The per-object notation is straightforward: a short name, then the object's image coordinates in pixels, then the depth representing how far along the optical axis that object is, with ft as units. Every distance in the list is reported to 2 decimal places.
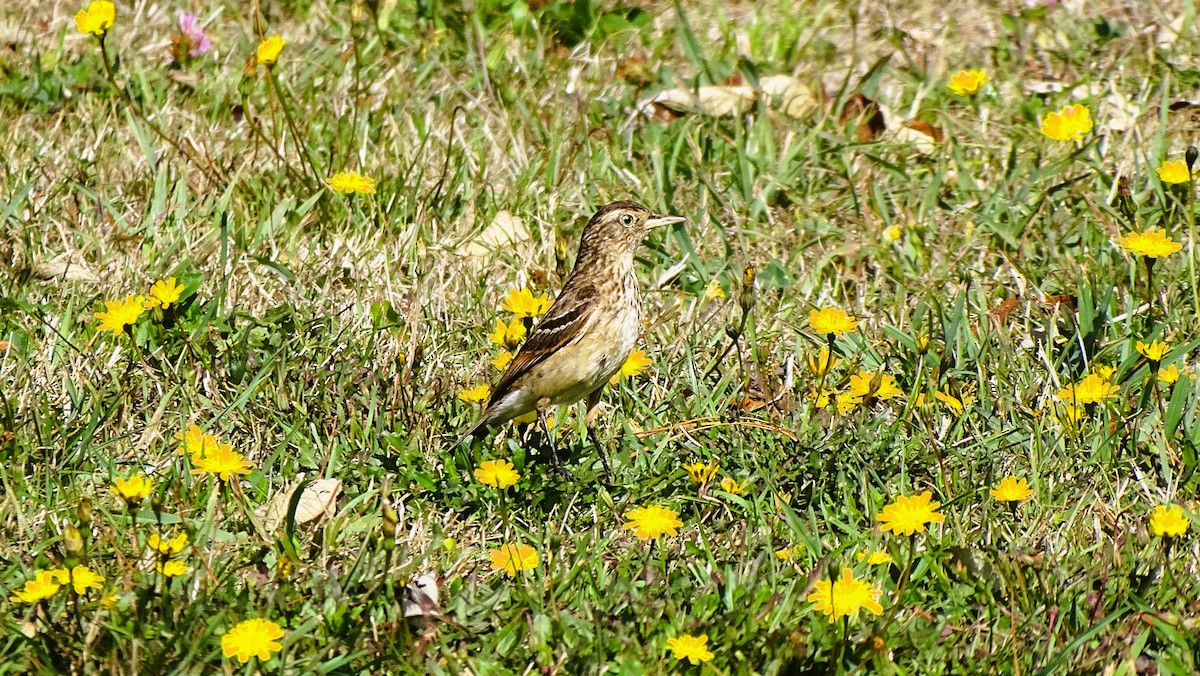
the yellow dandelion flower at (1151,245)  34.78
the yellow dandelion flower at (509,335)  37.11
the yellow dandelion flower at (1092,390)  32.65
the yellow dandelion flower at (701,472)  31.89
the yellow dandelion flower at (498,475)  30.91
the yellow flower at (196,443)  32.40
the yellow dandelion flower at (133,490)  26.30
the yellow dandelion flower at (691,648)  26.09
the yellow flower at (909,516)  27.50
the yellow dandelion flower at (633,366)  37.37
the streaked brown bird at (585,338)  35.81
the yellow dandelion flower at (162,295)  34.78
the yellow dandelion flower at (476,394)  35.27
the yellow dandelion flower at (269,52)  39.88
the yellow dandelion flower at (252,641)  25.12
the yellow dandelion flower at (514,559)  29.30
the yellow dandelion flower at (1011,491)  29.35
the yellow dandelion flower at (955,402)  34.19
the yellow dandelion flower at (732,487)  32.07
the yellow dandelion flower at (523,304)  36.73
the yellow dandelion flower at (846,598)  26.07
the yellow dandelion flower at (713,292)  41.16
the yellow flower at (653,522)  28.91
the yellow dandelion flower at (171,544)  26.30
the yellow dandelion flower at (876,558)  29.26
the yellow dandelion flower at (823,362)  33.80
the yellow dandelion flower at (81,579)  26.04
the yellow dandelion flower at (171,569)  26.37
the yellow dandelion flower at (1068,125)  43.32
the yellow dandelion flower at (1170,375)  34.73
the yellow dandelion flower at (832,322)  33.58
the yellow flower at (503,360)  37.42
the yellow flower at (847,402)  34.58
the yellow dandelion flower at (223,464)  28.58
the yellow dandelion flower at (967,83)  46.11
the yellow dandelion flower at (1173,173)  37.17
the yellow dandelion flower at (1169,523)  27.48
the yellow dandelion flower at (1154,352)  32.94
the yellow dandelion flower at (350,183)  40.50
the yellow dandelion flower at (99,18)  38.93
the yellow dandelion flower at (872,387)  32.17
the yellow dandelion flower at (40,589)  25.50
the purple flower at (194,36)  51.06
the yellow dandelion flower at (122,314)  33.47
